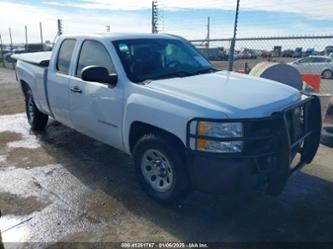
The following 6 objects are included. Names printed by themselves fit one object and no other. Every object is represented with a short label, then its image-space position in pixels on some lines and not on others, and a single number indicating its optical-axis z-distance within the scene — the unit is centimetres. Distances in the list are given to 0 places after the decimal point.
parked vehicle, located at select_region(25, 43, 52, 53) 2858
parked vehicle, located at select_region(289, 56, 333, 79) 2041
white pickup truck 317
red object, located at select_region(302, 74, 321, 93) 991
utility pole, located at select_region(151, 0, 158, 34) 1206
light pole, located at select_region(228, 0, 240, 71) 841
